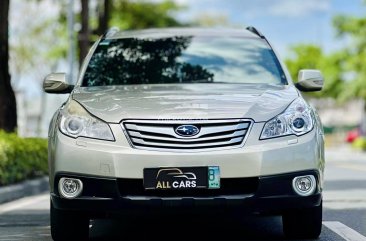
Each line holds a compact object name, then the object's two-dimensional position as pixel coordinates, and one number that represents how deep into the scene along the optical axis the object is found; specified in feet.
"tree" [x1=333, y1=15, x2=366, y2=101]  152.35
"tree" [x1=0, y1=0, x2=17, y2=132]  44.52
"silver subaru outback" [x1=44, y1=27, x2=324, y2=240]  17.72
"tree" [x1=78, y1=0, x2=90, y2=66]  76.69
